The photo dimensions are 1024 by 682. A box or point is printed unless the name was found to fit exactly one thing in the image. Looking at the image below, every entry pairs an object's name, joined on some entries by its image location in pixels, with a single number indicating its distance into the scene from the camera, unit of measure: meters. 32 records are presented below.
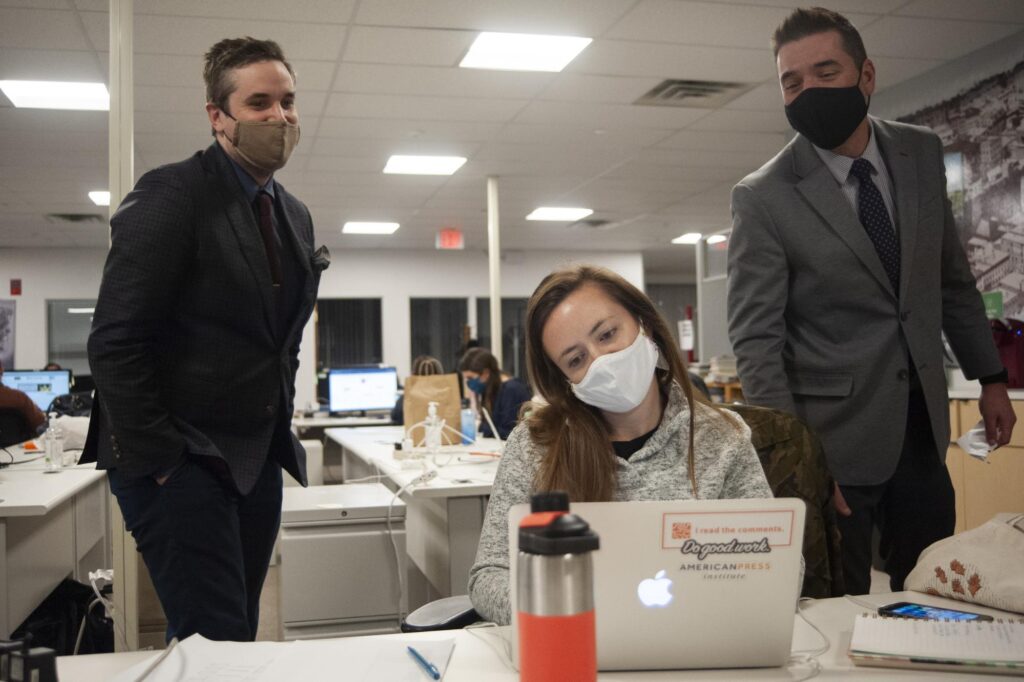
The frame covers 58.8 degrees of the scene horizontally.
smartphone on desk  1.26
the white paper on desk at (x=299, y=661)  1.07
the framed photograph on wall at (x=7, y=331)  11.47
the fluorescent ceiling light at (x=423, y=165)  7.32
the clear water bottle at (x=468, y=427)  4.63
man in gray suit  1.80
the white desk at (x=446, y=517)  3.18
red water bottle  0.79
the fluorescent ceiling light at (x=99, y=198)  8.13
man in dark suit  1.59
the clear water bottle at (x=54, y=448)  3.99
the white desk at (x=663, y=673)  1.06
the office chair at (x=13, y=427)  3.83
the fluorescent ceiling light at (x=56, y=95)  5.23
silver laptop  1.00
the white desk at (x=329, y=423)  7.78
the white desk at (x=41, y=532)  2.82
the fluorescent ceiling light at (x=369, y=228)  10.63
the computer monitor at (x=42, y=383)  7.65
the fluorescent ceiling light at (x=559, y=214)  9.96
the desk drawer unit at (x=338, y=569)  3.13
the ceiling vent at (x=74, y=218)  9.22
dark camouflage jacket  1.67
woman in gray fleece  1.47
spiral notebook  1.06
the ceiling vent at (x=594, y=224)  10.84
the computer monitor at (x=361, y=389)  8.05
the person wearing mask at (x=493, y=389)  5.09
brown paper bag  4.40
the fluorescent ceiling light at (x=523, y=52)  4.68
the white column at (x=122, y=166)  2.48
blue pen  1.08
